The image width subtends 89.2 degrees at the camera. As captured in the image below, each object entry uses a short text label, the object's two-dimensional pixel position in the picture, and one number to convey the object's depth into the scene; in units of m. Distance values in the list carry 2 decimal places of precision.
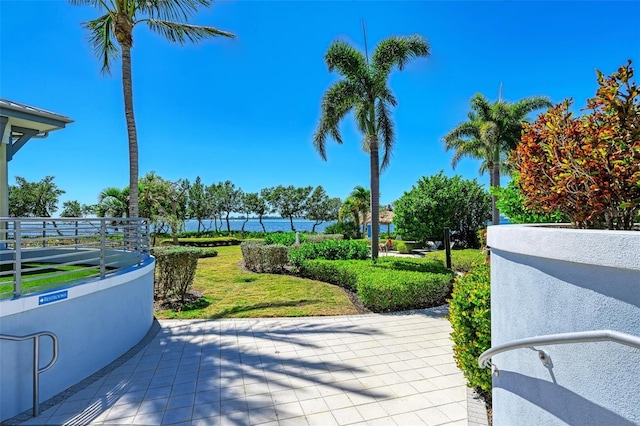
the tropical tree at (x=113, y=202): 25.95
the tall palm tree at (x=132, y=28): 8.41
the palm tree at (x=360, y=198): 34.94
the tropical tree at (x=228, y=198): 46.78
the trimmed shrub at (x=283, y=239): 17.55
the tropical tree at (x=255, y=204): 48.97
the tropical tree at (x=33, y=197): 28.70
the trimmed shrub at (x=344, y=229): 29.78
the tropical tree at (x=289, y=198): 49.44
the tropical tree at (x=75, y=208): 36.66
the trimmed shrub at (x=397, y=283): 7.64
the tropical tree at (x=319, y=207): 50.16
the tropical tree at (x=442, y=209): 21.47
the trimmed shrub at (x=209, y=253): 19.87
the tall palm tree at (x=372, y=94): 11.31
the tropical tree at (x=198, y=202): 44.22
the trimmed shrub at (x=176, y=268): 8.41
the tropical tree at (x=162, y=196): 24.58
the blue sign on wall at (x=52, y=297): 3.87
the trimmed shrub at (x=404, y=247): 22.44
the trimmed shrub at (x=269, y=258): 13.27
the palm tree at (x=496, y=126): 21.56
